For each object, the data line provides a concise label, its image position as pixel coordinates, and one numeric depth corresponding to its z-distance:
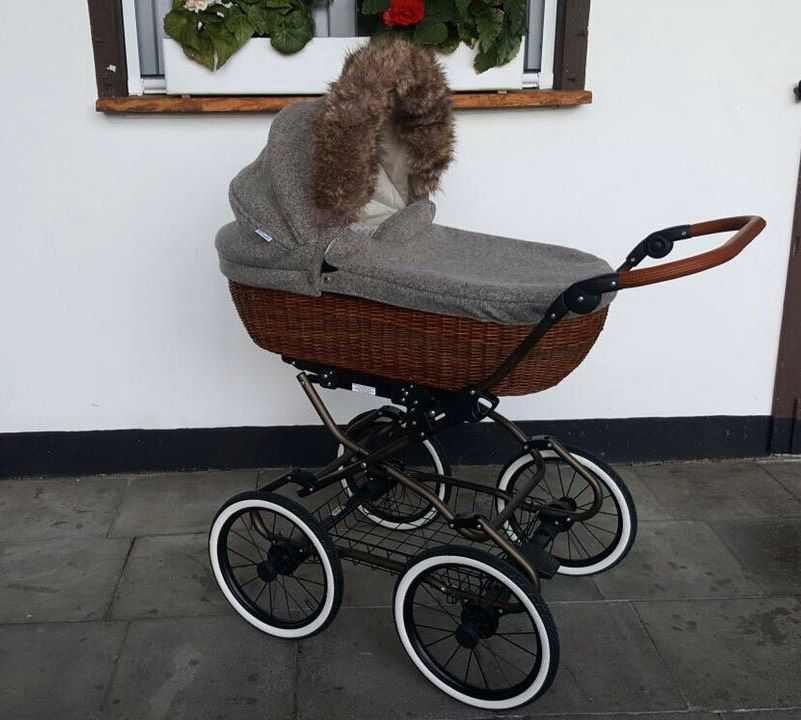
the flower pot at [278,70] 3.13
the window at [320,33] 3.22
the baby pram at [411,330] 2.18
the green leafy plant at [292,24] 3.08
